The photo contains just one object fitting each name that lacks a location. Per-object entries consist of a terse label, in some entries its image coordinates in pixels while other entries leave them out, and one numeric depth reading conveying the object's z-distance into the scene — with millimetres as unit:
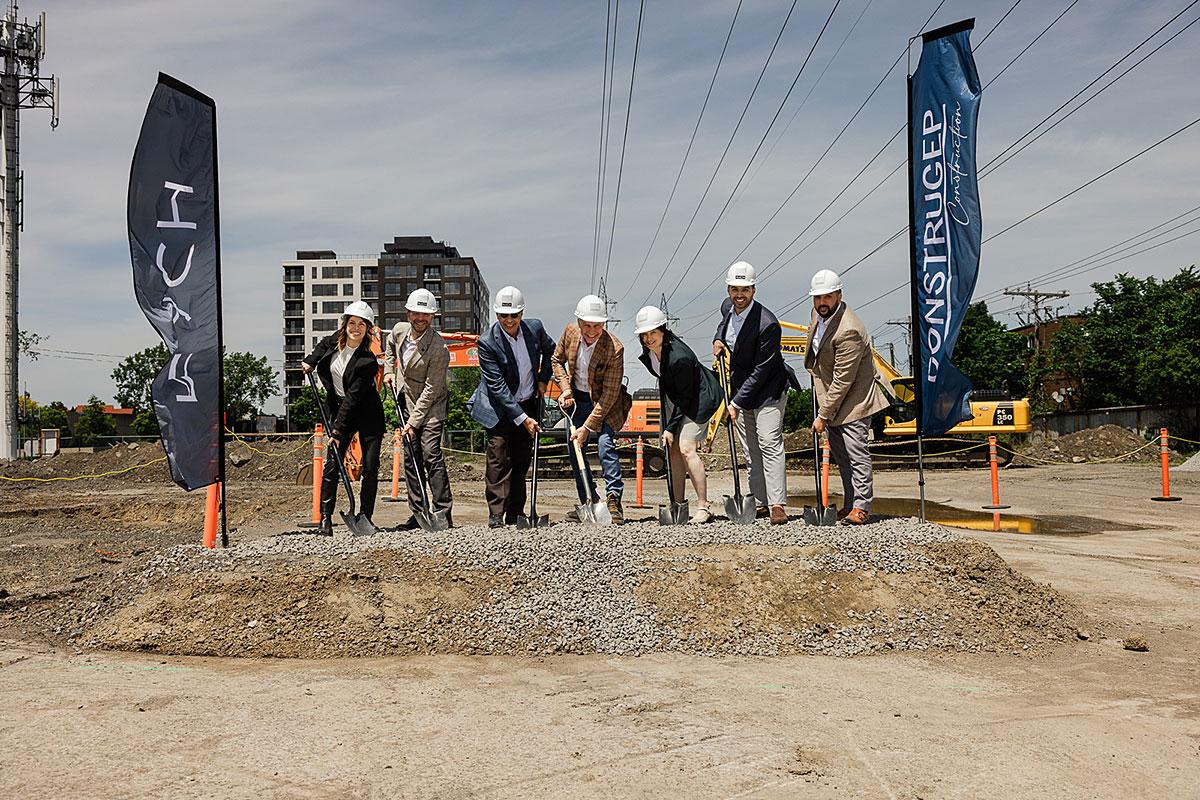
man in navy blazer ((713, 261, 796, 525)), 7625
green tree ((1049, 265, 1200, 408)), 40375
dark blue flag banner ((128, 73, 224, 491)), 6875
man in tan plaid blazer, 7699
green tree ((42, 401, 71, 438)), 83625
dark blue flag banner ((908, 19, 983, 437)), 8430
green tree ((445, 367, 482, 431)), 38459
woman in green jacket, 7758
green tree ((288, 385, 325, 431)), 86225
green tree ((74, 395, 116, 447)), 77375
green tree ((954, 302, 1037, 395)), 62562
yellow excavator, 26562
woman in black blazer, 7598
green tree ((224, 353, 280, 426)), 84312
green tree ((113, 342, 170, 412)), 70562
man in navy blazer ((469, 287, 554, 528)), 7578
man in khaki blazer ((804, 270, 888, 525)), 7379
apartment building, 119625
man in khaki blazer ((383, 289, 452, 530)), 7629
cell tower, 40219
